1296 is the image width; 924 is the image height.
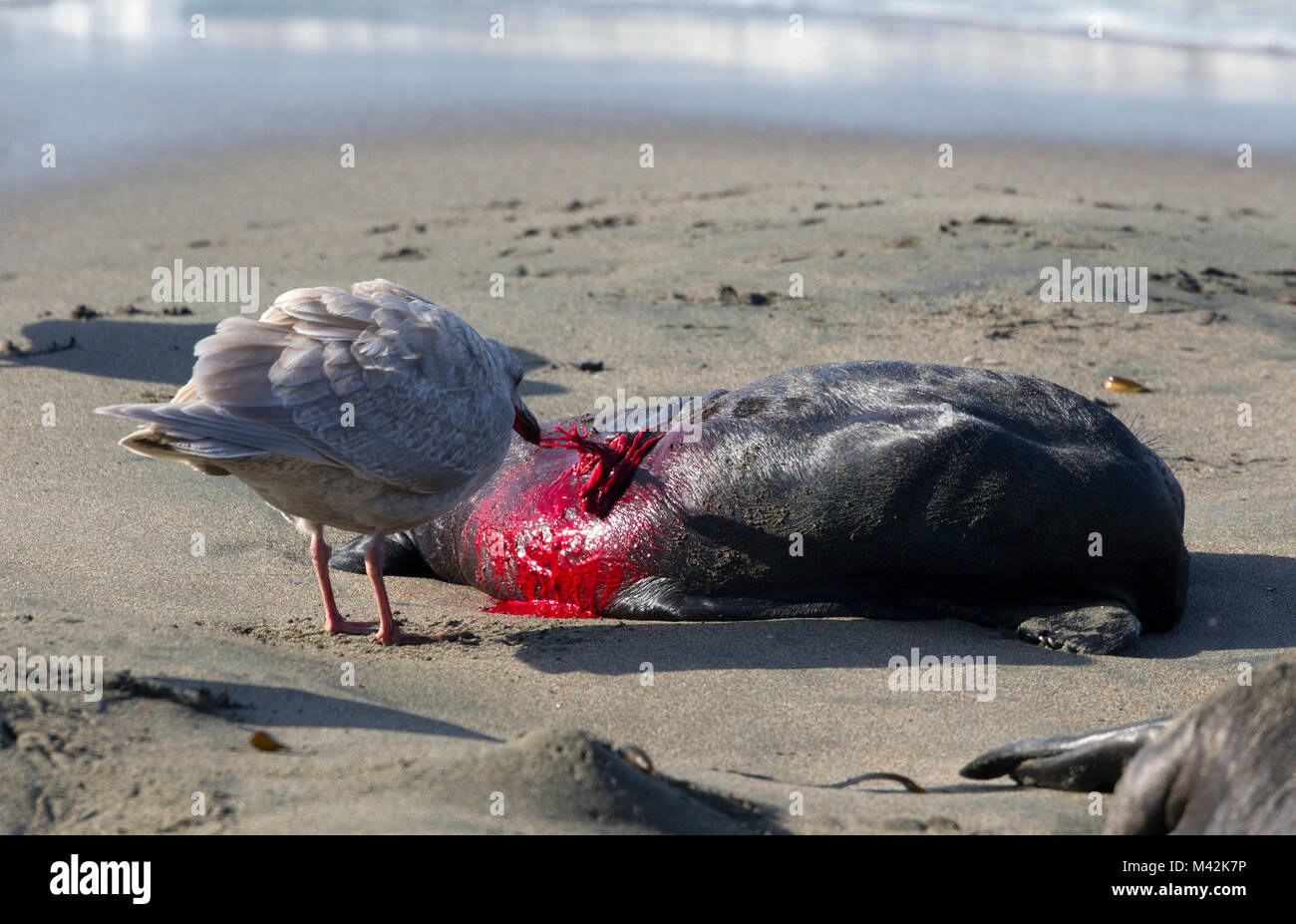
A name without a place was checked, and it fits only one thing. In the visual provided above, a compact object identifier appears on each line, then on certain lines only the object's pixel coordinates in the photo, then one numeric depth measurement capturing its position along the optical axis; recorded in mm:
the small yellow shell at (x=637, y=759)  3043
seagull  3914
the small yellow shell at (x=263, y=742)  3062
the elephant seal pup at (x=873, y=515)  4340
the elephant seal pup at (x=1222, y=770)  2471
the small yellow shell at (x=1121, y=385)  6980
